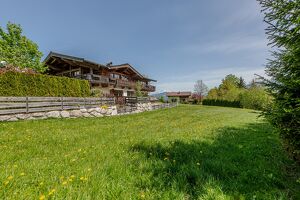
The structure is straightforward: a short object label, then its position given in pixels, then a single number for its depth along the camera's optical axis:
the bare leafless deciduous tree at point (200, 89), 51.50
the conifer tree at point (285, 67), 2.05
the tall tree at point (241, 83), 49.98
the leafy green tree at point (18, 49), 18.51
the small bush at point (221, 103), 29.70
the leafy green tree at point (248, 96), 26.46
